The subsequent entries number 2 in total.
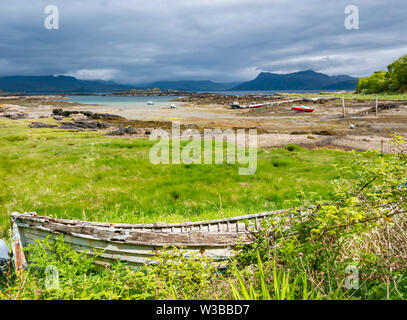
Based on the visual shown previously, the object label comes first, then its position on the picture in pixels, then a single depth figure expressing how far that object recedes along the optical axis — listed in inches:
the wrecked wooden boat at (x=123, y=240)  291.9
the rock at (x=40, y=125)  1980.3
